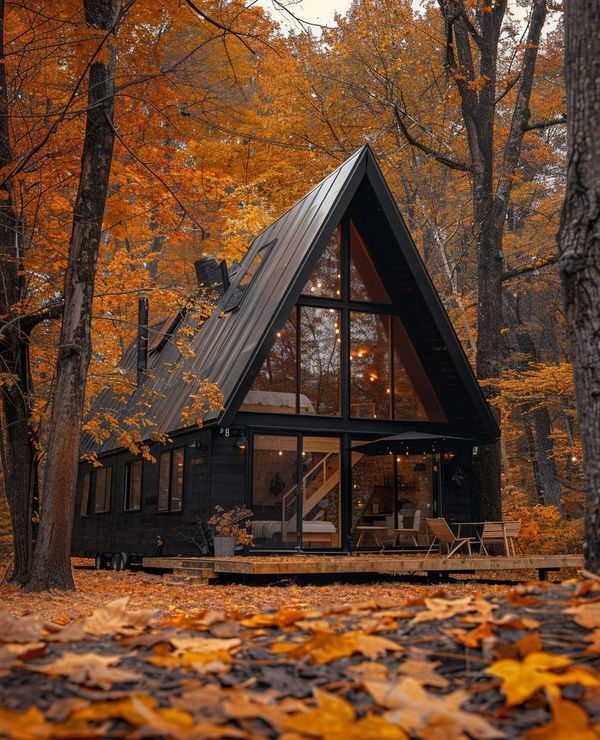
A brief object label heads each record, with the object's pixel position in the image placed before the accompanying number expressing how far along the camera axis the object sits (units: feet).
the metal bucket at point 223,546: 43.55
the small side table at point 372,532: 49.83
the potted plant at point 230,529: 43.62
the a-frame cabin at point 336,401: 47.16
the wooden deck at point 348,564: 36.63
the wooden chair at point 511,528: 43.24
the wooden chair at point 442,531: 43.62
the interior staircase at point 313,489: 47.21
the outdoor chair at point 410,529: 50.60
